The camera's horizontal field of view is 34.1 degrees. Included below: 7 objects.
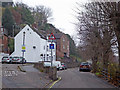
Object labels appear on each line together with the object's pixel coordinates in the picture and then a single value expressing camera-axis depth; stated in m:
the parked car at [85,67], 34.32
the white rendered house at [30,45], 52.32
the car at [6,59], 37.00
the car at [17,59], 38.28
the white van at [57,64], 36.89
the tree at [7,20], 60.91
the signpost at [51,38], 17.66
